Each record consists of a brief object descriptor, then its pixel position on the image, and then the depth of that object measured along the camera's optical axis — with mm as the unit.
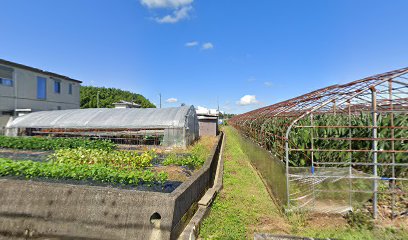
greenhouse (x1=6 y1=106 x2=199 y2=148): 13047
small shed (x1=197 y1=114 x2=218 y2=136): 21891
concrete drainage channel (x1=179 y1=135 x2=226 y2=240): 4146
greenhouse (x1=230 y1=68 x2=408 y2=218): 5203
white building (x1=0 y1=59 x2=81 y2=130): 17406
